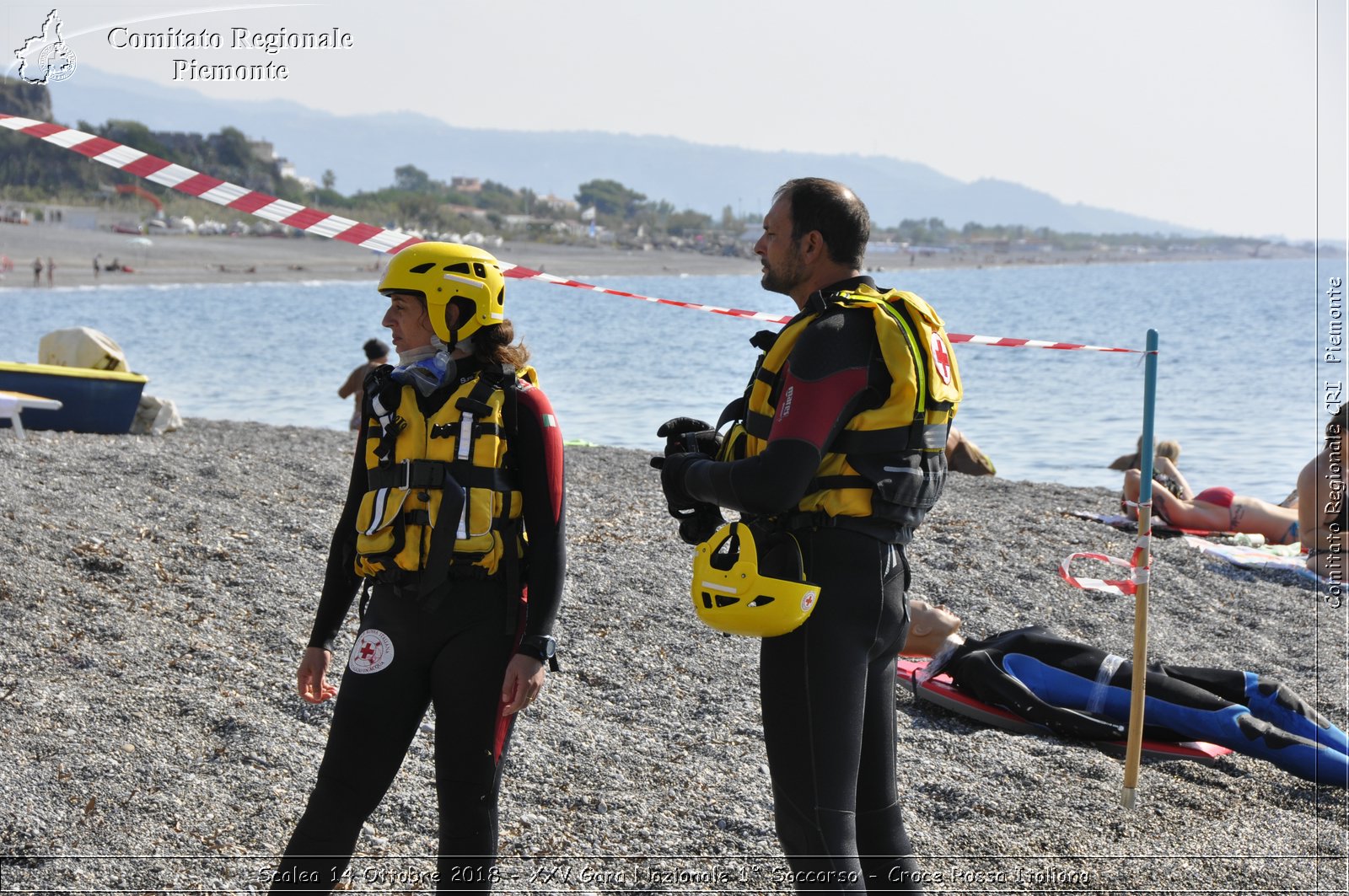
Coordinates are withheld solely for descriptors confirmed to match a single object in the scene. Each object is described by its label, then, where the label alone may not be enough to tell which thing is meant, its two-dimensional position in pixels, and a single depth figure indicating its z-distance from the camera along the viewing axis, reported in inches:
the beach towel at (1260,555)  709.3
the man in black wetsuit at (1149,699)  400.2
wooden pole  351.3
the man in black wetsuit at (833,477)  217.3
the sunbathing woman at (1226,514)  827.4
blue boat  823.1
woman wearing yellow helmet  234.4
